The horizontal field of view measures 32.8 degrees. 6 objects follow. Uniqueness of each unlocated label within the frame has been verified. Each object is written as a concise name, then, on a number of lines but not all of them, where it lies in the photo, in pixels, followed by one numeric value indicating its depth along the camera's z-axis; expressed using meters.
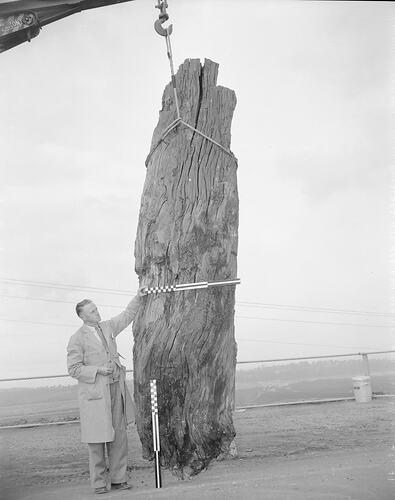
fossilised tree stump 3.70
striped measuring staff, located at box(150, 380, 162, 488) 3.64
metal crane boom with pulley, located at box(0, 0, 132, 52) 3.90
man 3.73
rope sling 3.86
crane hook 3.92
